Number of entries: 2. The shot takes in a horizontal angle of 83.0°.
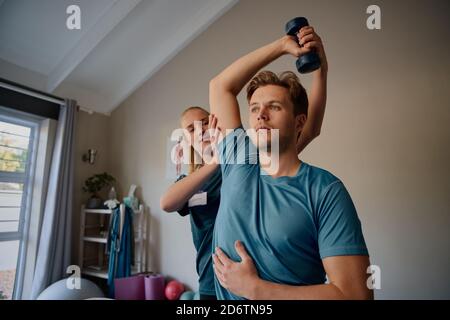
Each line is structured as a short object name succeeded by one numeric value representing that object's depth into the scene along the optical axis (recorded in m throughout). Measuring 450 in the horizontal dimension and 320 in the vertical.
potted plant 1.49
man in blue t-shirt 0.50
